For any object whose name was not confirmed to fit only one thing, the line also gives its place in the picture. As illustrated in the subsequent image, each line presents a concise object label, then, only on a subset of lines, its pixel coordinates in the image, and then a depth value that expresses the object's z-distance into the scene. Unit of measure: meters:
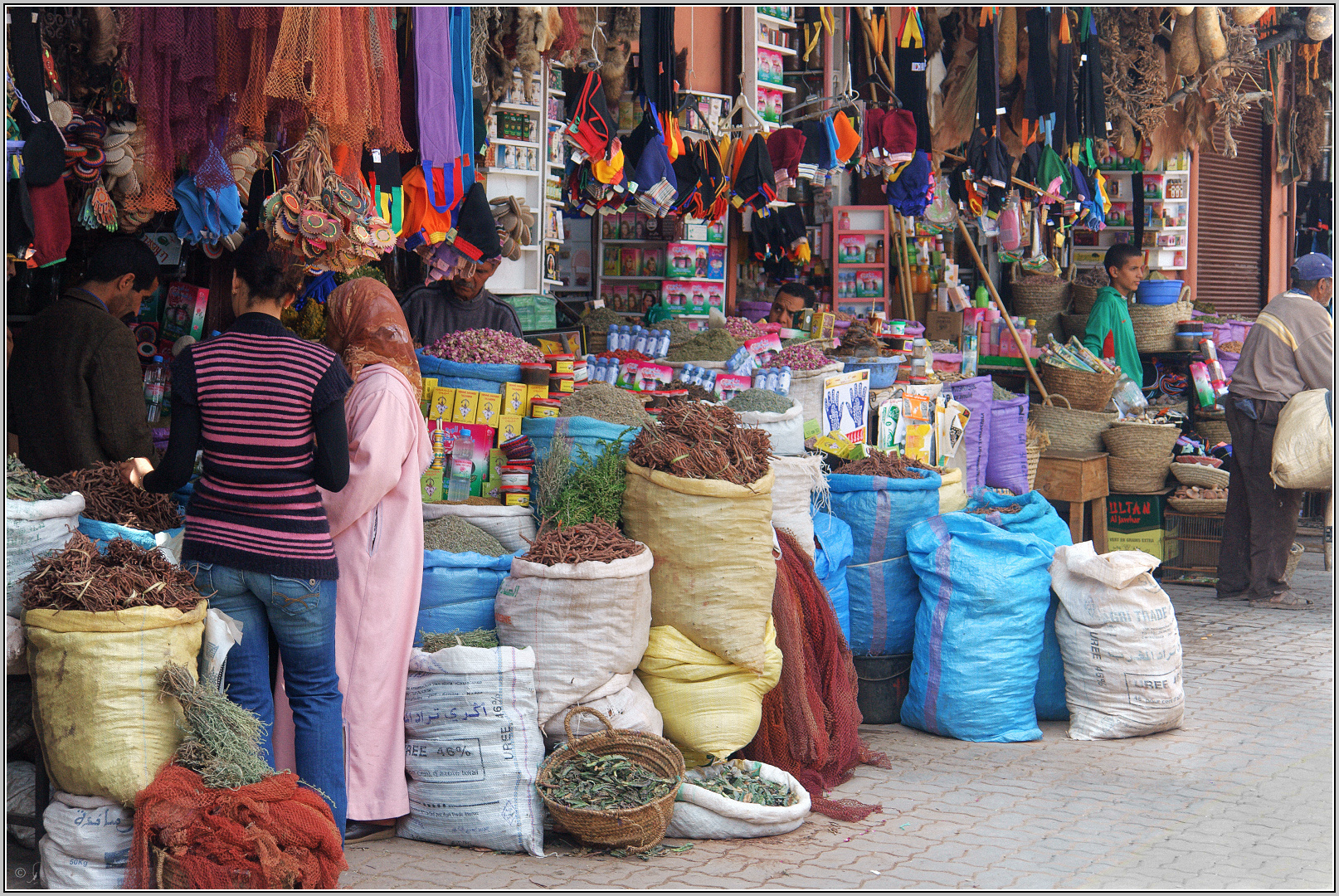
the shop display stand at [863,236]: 9.73
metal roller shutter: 13.11
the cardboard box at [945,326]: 10.30
